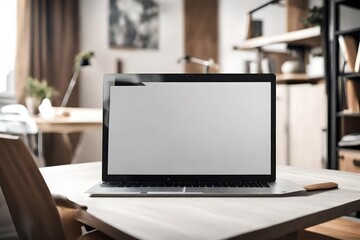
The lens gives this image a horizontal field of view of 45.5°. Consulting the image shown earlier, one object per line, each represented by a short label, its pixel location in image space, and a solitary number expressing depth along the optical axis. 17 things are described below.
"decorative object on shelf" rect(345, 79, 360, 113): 2.91
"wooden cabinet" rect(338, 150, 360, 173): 2.85
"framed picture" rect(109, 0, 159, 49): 4.84
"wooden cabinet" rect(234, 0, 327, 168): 3.59
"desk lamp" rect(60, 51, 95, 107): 3.97
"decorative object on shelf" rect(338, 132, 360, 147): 2.86
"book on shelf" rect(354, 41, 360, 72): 2.84
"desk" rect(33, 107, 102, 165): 3.46
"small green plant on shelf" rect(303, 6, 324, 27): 3.55
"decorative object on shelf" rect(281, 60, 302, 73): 3.88
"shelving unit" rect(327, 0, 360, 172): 2.97
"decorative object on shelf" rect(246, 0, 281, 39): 4.30
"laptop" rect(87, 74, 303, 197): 0.98
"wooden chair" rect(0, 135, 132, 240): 0.76
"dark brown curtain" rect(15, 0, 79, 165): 4.29
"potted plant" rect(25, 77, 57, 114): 3.90
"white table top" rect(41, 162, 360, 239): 0.64
